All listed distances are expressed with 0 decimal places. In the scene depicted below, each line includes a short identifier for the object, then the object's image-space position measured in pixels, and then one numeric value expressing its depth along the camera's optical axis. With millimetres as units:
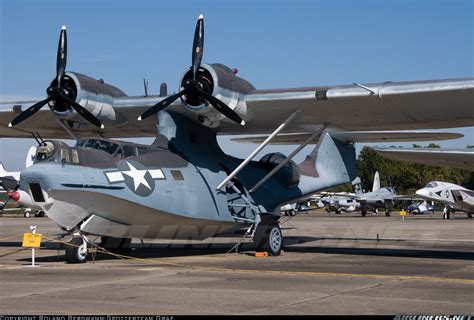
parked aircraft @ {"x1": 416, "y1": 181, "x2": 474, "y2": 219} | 52278
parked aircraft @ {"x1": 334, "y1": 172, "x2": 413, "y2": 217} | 64312
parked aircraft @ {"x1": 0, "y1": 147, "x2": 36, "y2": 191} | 52969
